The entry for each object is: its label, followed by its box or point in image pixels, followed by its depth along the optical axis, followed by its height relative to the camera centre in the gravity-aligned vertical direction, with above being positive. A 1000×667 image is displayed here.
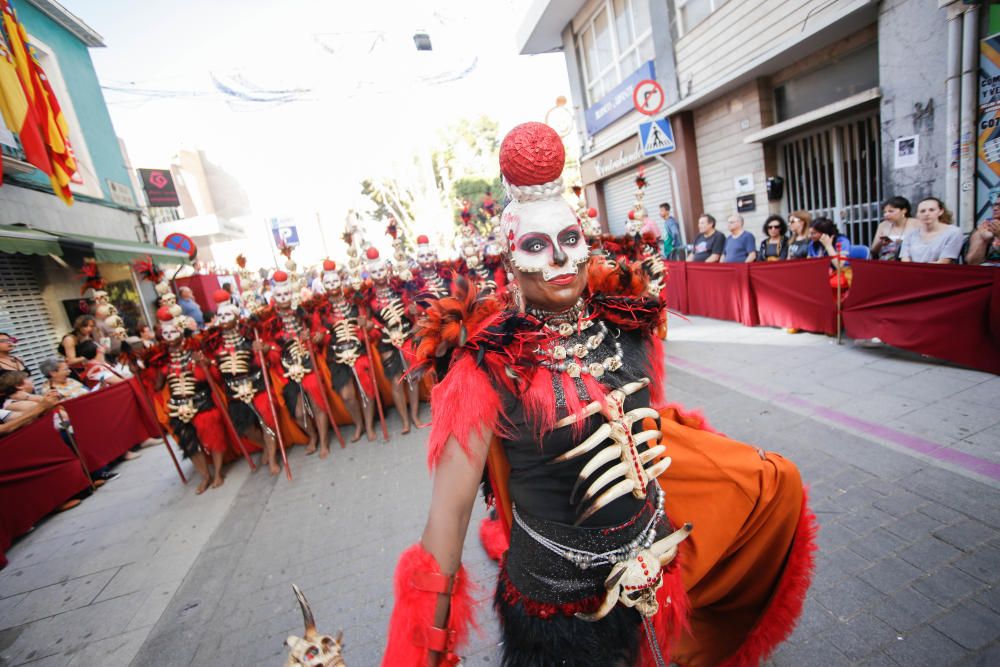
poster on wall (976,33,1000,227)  5.07 +0.26
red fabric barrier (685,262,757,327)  7.01 -1.40
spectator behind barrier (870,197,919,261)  5.55 -0.66
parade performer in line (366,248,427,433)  5.50 -0.63
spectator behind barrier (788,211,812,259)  6.47 -0.58
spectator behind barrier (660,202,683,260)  10.09 -0.50
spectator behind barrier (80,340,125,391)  6.59 -0.61
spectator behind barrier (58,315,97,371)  6.81 -0.11
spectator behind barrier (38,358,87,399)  5.85 -0.57
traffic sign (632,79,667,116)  8.01 +2.19
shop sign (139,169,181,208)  14.13 +3.89
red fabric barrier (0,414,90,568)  4.52 -1.44
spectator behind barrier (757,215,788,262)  7.01 -0.69
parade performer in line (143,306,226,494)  4.84 -0.86
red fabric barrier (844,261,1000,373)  4.07 -1.38
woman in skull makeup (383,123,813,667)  1.31 -0.75
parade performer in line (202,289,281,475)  5.02 -0.82
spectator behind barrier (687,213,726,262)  8.13 -0.62
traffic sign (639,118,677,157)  7.69 +1.32
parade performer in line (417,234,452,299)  6.35 -0.08
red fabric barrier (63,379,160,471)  5.60 -1.25
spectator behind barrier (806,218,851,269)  6.00 -0.72
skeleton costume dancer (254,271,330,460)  5.24 -0.81
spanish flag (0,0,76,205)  6.84 +3.76
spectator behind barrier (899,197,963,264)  4.81 -0.78
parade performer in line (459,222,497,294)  7.01 +0.00
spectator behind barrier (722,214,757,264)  7.68 -0.70
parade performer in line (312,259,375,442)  5.38 -0.90
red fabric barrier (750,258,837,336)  5.71 -1.37
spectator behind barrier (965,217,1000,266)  4.51 -0.88
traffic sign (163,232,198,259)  7.60 +1.14
